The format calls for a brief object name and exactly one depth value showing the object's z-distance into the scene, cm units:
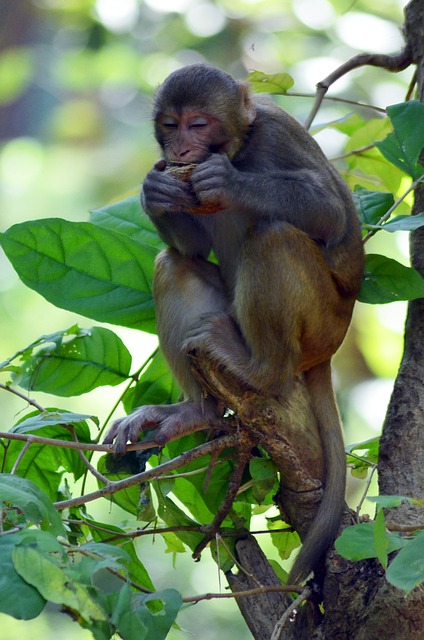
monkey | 634
